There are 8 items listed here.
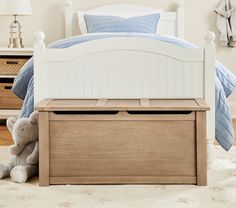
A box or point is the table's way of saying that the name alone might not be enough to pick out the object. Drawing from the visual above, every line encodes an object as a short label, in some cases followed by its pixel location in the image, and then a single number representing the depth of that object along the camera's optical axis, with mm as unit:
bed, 3603
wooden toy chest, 3290
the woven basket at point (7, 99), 5651
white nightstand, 5646
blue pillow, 5436
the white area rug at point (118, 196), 2967
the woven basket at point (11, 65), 5661
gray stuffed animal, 3464
